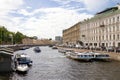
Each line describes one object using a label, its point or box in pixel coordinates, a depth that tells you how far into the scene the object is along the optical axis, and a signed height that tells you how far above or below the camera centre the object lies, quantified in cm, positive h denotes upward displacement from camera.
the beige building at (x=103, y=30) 4085 +567
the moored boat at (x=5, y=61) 1994 -371
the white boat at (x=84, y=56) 3131 -455
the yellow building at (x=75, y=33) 6433 +589
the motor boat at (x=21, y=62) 2083 -462
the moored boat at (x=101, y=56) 3088 -457
